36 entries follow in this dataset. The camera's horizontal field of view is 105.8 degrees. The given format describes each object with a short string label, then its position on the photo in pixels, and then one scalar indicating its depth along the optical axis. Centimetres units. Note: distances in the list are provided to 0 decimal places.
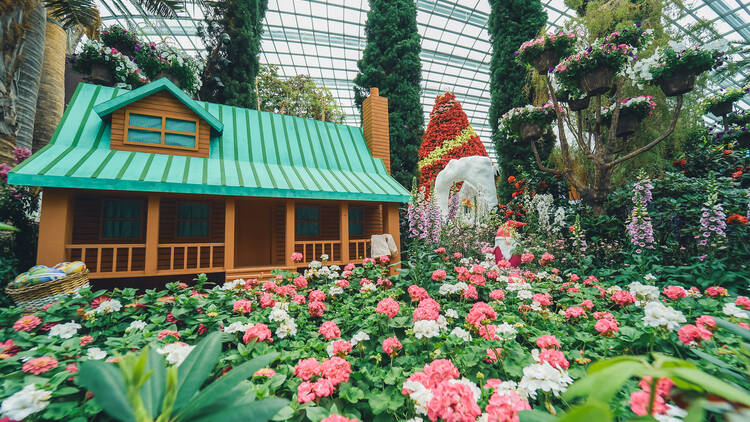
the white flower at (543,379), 122
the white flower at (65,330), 190
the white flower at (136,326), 203
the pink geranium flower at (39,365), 143
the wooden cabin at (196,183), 458
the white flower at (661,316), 153
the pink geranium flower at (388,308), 207
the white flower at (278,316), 208
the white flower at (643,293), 217
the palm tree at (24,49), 498
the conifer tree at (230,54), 1015
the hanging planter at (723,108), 734
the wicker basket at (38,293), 313
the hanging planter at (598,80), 436
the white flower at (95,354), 160
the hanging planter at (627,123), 487
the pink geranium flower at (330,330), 198
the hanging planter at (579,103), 509
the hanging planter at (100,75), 657
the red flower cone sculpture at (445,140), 1077
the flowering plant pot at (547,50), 474
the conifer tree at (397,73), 1071
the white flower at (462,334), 179
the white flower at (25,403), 113
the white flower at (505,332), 177
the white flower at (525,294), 241
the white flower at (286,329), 198
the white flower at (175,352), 145
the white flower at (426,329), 175
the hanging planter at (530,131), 545
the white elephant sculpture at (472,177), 982
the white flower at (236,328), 188
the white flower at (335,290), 280
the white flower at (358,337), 182
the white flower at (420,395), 120
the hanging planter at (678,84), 411
